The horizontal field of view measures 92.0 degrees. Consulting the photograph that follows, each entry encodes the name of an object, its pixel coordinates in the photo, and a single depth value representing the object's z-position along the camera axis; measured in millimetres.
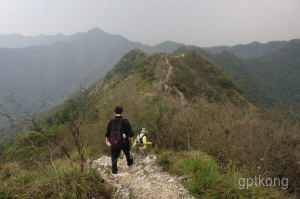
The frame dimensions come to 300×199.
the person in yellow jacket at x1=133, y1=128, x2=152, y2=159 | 4817
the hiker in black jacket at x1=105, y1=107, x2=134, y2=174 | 3580
